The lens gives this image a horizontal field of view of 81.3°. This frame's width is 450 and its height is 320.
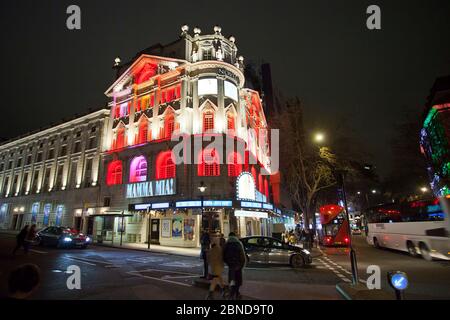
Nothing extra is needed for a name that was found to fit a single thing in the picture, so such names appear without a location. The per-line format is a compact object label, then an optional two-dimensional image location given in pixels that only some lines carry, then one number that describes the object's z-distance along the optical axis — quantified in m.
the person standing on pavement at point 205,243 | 10.39
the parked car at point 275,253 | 13.73
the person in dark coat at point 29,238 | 15.36
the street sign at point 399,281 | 5.22
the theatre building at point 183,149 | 25.48
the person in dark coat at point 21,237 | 15.16
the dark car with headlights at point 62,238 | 19.55
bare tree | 26.52
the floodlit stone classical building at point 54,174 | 35.24
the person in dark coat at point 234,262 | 7.31
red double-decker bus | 27.00
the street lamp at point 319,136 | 20.73
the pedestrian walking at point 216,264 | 7.10
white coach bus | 15.04
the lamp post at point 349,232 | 8.81
